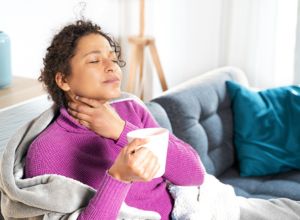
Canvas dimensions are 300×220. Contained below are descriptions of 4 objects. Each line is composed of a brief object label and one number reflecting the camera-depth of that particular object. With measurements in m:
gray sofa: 1.98
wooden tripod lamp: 3.04
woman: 1.23
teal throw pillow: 2.16
